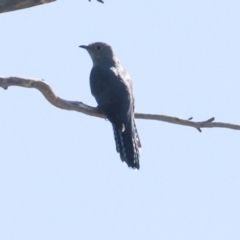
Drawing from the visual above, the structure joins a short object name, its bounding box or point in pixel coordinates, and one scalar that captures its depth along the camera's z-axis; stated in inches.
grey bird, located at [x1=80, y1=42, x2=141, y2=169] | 685.9
